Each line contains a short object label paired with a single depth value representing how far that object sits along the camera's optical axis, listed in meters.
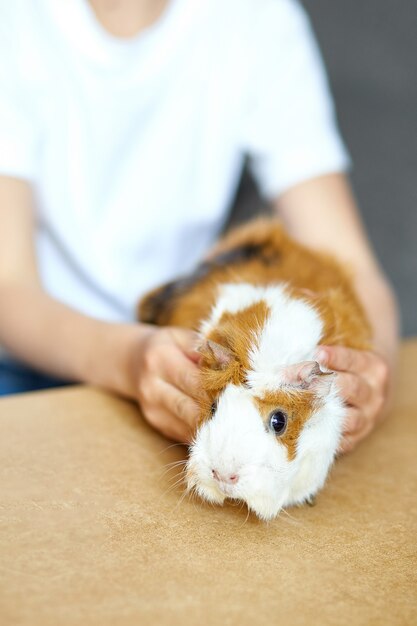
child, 1.43
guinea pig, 0.77
